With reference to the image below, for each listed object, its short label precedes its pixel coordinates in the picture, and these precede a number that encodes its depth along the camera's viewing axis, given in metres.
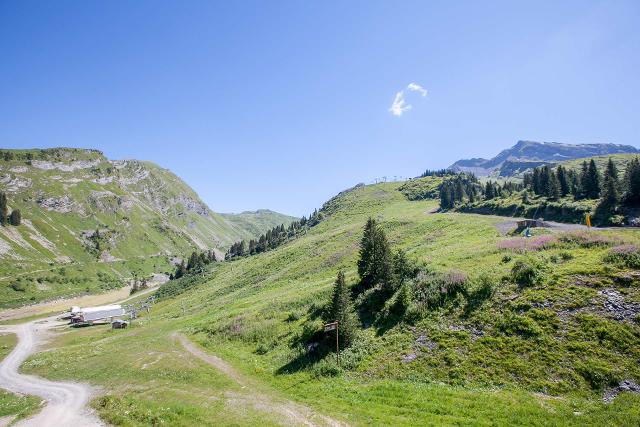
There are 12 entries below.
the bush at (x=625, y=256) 28.11
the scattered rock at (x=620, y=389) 19.25
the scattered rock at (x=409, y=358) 27.30
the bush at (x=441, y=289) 32.88
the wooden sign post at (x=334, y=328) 30.00
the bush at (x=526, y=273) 30.33
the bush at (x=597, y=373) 20.16
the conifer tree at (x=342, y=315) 32.69
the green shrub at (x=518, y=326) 25.34
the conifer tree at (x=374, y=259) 40.25
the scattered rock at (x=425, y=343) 28.00
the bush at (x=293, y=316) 45.21
